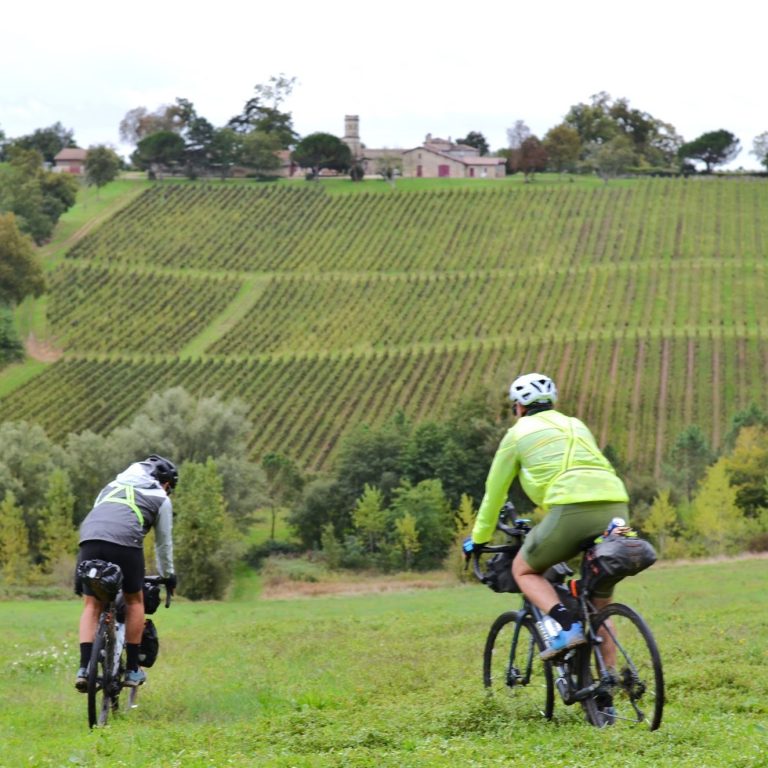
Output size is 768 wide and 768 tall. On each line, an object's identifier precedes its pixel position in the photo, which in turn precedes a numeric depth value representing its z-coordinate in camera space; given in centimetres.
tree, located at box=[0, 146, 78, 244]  11831
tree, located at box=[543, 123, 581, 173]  14625
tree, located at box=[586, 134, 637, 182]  13888
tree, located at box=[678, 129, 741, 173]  15138
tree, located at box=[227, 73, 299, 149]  16712
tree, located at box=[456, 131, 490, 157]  19062
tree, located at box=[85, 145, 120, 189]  13700
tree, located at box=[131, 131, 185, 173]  14738
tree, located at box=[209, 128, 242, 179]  14850
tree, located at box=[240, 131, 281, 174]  14912
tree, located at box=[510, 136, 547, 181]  14525
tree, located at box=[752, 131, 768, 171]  15550
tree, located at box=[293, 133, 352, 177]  14738
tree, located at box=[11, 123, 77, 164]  17588
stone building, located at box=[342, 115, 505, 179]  15200
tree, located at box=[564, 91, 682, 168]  16900
